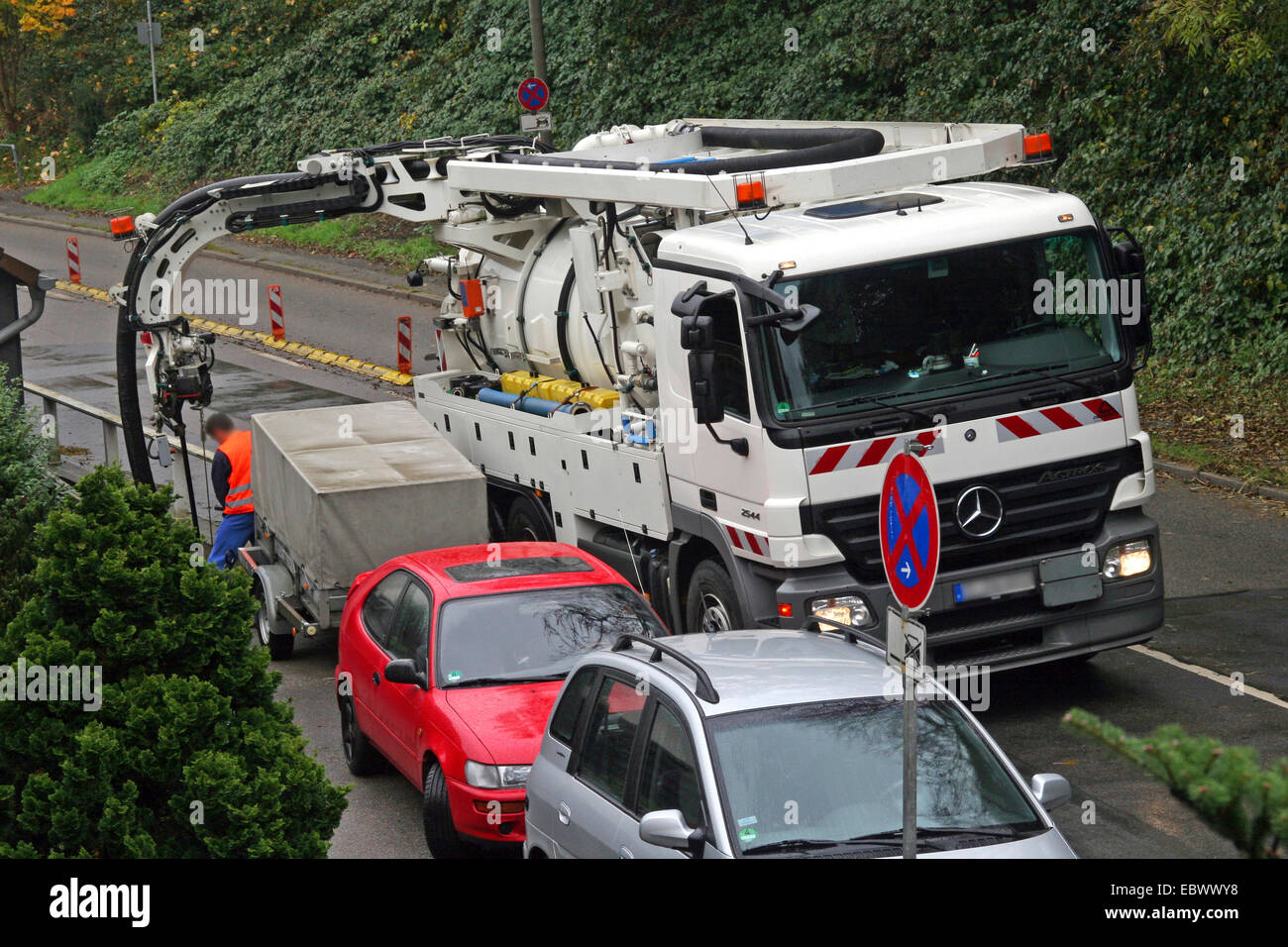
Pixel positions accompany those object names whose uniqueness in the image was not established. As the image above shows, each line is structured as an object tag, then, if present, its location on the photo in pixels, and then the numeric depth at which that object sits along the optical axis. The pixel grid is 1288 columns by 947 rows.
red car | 16.20
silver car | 11.62
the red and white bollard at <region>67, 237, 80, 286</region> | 63.53
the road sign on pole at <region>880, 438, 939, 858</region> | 11.21
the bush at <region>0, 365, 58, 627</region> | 17.25
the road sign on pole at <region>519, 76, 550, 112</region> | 47.91
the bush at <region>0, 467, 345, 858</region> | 11.01
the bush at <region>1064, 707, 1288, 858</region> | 5.89
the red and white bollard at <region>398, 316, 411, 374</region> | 44.16
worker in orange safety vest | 27.73
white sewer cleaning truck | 18.64
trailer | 23.05
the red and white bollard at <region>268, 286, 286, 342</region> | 49.75
